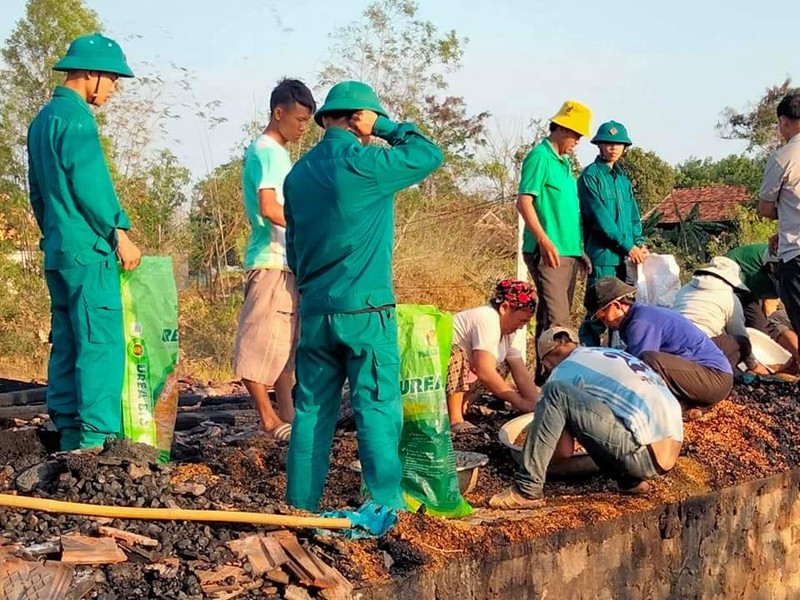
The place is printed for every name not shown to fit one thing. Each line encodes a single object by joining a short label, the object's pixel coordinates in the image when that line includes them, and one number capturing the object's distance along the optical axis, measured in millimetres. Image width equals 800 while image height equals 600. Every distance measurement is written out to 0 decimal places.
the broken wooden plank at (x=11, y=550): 3147
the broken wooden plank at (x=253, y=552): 3353
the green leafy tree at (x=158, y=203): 15156
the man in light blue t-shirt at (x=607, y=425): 4996
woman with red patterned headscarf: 6094
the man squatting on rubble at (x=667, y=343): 5922
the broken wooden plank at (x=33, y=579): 2992
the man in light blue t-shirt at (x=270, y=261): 5445
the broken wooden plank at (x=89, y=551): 3219
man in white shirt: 7477
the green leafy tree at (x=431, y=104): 17625
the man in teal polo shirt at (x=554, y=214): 6926
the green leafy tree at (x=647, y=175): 24203
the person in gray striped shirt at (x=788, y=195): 6953
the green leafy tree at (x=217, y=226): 15734
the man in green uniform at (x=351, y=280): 4023
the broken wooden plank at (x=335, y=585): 3283
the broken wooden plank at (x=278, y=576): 3295
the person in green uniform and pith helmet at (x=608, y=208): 7676
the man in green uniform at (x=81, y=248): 4562
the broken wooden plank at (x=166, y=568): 3230
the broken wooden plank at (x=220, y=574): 3225
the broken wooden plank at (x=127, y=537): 3434
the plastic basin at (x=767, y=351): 8562
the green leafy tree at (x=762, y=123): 33875
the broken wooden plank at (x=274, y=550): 3383
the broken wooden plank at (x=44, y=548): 3248
